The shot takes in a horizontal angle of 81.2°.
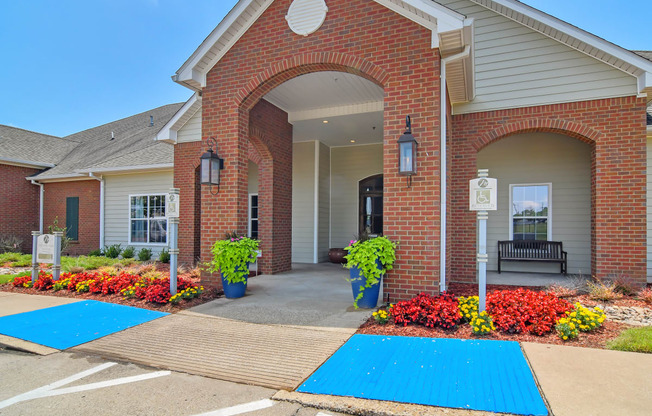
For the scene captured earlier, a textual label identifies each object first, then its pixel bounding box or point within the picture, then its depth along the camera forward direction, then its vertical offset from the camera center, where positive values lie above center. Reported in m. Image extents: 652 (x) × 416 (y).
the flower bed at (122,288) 6.02 -1.33
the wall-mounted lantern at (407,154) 5.22 +0.85
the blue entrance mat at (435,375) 2.87 -1.38
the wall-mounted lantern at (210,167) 6.53 +0.81
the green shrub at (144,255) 12.12 -1.32
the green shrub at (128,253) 12.41 -1.29
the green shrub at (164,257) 11.31 -1.28
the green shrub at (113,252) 12.74 -1.29
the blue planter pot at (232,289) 6.30 -1.24
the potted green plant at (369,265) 5.24 -0.69
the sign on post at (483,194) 4.65 +0.27
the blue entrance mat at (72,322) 4.57 -1.49
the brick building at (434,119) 5.53 +1.93
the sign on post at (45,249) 7.82 -0.74
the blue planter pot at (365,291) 5.43 -1.08
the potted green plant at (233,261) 6.12 -0.76
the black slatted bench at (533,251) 8.70 -0.82
